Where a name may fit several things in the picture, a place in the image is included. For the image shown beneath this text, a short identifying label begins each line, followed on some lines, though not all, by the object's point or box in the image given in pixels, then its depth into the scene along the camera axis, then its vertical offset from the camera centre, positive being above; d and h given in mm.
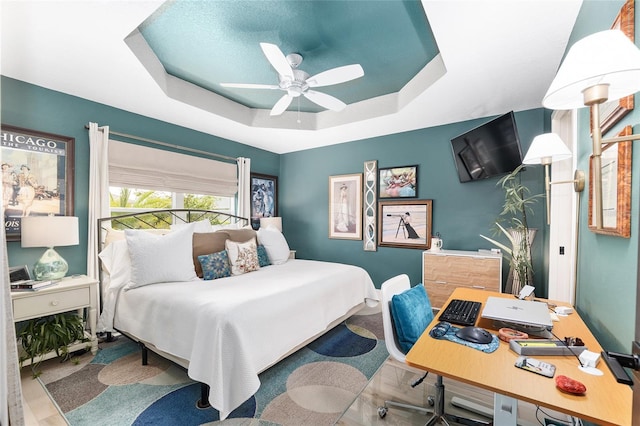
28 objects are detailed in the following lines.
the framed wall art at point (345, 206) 4547 +53
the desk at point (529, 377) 851 -588
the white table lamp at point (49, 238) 2273 -250
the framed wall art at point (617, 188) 1040 +96
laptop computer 1328 -519
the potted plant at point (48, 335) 2258 -1066
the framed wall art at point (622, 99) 1037 +474
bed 1775 -702
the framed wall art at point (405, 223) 3955 -194
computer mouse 1258 -565
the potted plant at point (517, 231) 2855 -227
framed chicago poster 2500 +304
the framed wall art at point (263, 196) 4875 +235
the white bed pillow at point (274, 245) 3631 -467
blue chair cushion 1599 -625
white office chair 1635 -858
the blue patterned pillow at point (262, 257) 3485 -597
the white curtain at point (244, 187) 4500 +358
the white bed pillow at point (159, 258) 2502 -458
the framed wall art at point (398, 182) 4055 +418
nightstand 2141 -757
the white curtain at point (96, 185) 2906 +238
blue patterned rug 1783 -1307
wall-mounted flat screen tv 3047 +711
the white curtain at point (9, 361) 747 -458
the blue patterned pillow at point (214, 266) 2852 -586
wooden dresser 3164 -717
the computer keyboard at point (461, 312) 1500 -578
